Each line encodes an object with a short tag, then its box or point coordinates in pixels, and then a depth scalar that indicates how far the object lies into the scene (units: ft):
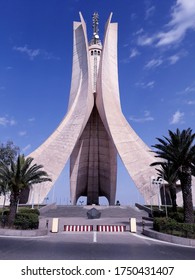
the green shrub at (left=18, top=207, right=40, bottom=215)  62.86
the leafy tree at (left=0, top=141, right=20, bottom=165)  96.37
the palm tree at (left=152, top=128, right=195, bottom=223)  43.39
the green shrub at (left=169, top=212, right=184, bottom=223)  48.32
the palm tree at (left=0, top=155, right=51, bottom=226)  45.40
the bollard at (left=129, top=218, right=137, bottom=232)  41.93
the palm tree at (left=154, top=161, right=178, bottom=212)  64.03
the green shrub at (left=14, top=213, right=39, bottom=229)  40.16
